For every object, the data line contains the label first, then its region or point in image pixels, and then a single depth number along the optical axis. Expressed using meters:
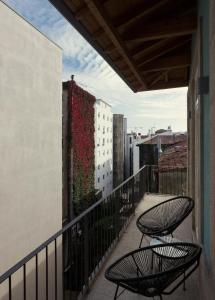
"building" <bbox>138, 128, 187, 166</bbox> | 13.65
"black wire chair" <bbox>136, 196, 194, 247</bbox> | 2.11
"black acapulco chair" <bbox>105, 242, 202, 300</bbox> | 1.29
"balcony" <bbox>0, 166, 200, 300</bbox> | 1.90
